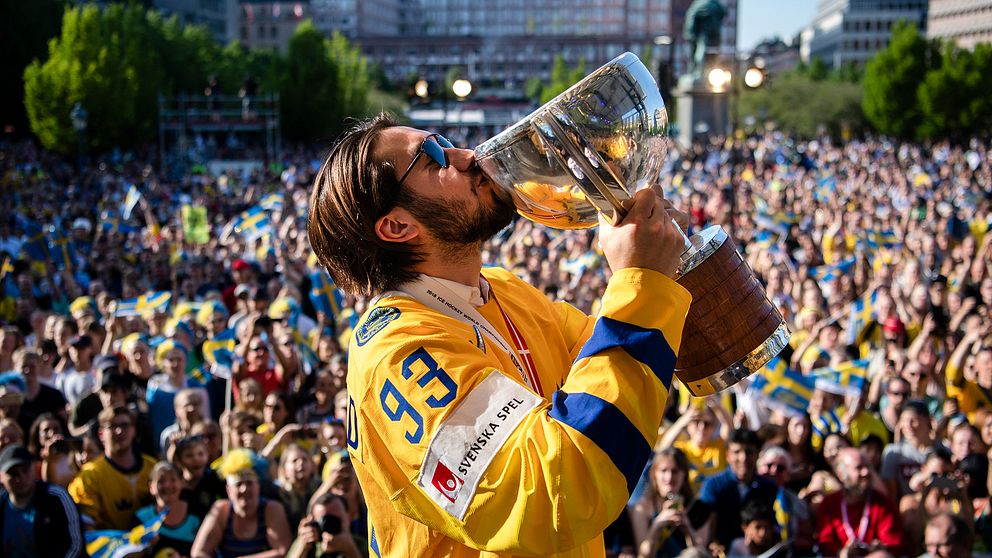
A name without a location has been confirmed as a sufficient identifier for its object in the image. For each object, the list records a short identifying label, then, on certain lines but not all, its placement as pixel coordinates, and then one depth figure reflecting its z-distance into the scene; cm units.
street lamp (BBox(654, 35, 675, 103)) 1905
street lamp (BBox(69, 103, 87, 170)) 2611
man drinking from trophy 183
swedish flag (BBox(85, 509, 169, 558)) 534
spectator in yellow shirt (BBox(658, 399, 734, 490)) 640
